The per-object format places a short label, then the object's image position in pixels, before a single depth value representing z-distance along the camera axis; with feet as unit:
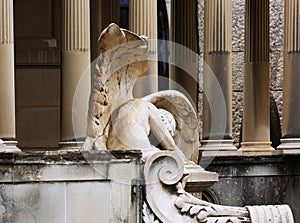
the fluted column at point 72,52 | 183.32
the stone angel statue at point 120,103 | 88.22
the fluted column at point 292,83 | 198.39
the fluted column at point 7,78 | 173.99
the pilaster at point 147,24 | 188.55
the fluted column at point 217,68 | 198.18
